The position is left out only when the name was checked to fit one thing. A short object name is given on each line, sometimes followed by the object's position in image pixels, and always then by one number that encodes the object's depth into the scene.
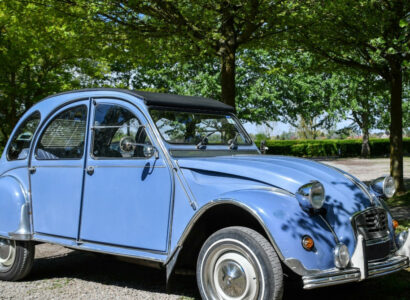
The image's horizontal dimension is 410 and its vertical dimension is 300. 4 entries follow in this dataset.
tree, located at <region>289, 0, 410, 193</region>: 10.05
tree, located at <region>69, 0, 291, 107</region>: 9.11
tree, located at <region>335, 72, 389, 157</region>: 37.27
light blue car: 3.74
